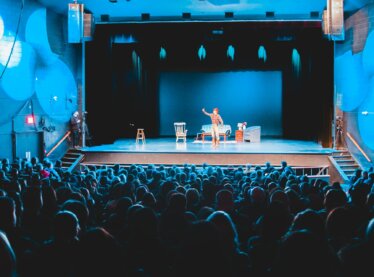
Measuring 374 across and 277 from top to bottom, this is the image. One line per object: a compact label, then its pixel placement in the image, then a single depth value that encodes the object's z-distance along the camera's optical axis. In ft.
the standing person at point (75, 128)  57.26
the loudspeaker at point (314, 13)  55.11
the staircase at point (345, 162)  48.80
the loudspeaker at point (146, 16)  56.34
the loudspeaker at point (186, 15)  56.13
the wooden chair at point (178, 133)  62.48
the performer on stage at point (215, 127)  55.52
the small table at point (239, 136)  66.33
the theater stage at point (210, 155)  48.39
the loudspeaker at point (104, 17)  57.15
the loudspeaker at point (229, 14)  55.50
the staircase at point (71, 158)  51.21
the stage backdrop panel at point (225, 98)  77.25
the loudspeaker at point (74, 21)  46.42
